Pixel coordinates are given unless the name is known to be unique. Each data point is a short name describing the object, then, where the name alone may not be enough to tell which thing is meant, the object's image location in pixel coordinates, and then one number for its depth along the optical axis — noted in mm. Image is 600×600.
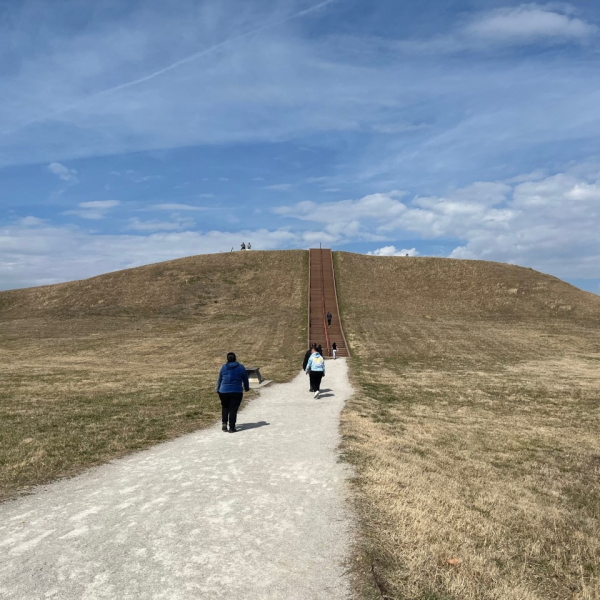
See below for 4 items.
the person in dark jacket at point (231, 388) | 13117
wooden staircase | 44122
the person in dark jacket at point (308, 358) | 20612
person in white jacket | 19875
